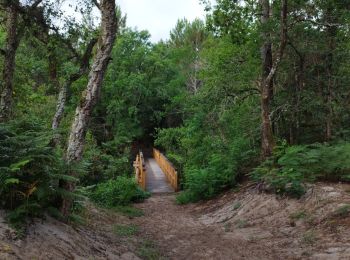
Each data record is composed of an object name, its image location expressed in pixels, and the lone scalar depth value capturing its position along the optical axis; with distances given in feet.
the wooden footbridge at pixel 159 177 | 63.75
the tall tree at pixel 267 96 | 37.70
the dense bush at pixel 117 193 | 45.11
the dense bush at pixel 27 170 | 17.69
